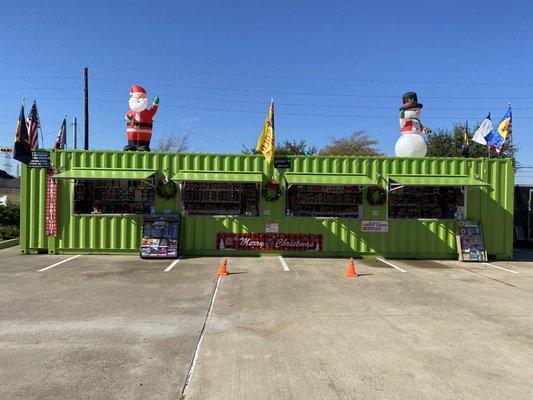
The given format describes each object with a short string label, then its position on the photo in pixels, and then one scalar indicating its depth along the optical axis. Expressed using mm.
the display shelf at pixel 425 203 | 15297
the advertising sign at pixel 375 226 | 14805
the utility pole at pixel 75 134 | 37812
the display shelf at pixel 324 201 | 15102
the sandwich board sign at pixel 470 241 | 14320
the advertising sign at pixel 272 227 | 14680
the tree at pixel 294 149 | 46250
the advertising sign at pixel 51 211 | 14203
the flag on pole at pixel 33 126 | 15188
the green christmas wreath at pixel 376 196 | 14750
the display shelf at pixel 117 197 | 14891
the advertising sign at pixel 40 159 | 14281
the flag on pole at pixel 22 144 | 14062
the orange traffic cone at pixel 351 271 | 11117
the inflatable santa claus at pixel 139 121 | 15586
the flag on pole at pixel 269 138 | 13844
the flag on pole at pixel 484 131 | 16266
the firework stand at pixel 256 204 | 14258
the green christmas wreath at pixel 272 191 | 14562
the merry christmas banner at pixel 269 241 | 14578
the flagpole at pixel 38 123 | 15891
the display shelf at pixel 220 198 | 14898
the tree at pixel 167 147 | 50644
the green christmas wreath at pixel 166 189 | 14445
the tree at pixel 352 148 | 50719
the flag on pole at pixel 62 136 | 22781
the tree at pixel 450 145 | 39703
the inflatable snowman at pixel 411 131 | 15383
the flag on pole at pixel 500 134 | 15852
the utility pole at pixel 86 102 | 30516
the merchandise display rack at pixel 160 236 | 13703
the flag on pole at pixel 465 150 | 16531
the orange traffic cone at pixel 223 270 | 11047
